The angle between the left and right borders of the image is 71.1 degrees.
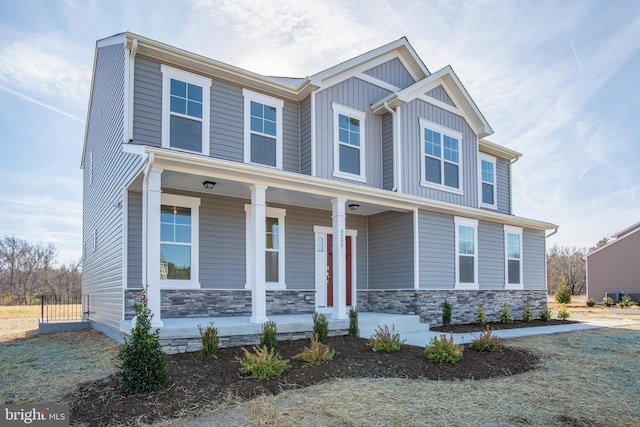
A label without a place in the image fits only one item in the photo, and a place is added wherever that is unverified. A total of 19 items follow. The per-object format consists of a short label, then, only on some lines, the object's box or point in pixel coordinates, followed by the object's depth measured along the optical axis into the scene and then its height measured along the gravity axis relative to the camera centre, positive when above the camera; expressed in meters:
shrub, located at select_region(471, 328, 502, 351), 7.42 -1.52
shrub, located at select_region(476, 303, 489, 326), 11.93 -1.72
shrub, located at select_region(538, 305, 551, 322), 13.58 -1.91
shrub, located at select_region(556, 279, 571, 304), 20.48 -1.97
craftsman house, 8.55 +1.29
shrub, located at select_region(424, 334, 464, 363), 6.45 -1.44
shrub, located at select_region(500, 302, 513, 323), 12.67 -1.81
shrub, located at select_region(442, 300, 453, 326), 11.08 -1.51
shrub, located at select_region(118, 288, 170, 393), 4.97 -1.23
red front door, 11.31 -0.68
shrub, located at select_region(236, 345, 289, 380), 5.54 -1.41
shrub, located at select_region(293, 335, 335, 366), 6.29 -1.44
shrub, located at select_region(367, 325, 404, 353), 7.18 -1.45
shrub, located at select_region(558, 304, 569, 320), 14.15 -1.99
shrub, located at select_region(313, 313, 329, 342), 8.05 -1.35
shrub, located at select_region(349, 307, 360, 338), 8.82 -1.41
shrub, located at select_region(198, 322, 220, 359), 6.57 -1.32
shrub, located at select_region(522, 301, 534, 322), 13.30 -1.84
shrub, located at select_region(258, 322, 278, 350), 7.02 -1.31
